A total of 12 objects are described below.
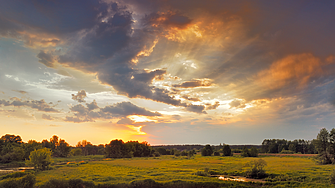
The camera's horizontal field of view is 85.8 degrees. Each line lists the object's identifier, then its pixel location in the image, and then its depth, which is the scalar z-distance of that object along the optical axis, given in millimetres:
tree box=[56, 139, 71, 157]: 142125
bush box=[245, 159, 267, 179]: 45969
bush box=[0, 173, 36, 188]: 31703
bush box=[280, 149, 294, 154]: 154875
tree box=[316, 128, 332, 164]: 64375
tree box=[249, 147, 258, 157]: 126319
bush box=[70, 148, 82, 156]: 171300
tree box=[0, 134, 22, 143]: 136250
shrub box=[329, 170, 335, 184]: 34428
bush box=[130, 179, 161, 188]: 34812
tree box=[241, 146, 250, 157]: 125988
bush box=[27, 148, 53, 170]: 60500
